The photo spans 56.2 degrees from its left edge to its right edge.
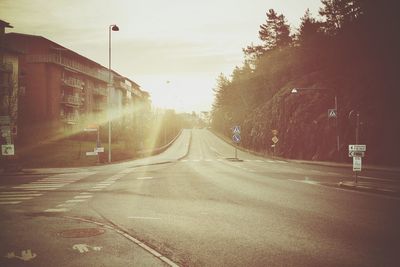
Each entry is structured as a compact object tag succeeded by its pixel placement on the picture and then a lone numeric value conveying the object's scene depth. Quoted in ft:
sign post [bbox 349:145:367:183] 55.67
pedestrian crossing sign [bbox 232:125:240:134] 136.05
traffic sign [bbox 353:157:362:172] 55.67
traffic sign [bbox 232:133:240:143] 134.43
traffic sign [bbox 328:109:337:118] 117.39
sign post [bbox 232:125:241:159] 134.51
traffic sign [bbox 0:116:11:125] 82.02
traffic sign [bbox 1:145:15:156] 84.05
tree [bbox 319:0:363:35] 151.49
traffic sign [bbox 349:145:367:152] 55.25
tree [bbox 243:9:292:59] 235.81
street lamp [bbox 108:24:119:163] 118.27
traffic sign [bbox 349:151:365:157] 56.87
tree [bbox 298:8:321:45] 189.78
